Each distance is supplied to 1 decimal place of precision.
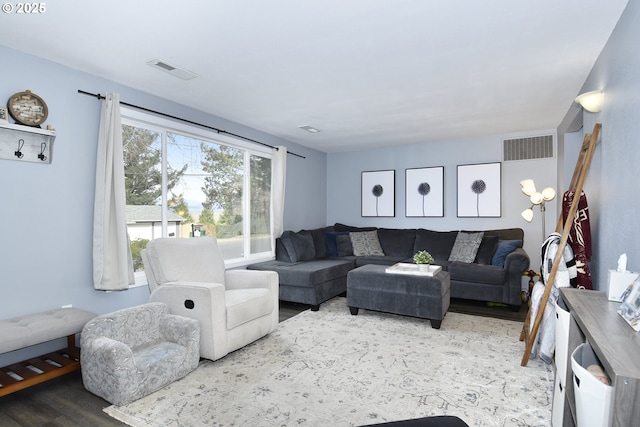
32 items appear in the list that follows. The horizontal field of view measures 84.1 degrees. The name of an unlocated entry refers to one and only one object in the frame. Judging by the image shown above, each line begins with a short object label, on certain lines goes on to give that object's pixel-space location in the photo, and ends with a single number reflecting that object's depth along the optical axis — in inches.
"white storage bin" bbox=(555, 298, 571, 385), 66.0
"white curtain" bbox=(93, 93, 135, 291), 123.0
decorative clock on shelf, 105.0
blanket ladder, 102.6
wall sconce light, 103.3
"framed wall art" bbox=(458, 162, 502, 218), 216.2
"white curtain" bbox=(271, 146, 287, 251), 213.2
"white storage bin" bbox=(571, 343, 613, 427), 42.6
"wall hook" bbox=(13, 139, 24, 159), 106.8
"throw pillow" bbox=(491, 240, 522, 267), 182.9
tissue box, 67.0
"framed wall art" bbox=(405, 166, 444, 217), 234.1
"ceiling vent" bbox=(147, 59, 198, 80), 115.1
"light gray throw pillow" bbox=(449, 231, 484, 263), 195.9
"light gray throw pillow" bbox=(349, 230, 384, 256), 228.1
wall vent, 203.6
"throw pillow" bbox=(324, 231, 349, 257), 231.9
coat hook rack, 104.0
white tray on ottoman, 153.3
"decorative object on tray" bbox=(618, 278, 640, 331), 52.4
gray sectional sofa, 174.4
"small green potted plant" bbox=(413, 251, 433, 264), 160.7
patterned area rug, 83.0
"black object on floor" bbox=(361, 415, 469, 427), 45.3
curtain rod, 125.6
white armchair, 111.3
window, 143.9
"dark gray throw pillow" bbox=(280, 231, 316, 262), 203.3
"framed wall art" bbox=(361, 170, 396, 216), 251.8
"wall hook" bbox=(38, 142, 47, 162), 112.3
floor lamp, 163.6
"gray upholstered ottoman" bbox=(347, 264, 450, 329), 145.6
